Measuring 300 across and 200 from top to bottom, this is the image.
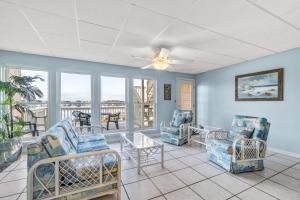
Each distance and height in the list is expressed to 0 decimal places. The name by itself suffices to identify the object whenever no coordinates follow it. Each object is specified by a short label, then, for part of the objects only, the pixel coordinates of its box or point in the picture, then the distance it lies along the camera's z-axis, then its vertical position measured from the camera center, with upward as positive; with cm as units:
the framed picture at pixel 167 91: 511 +26
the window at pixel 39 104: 349 -14
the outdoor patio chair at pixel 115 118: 513 -72
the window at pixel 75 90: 383 +24
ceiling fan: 275 +77
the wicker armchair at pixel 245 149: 234 -87
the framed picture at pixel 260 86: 326 +32
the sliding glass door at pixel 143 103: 488 -16
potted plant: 255 -41
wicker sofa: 143 -82
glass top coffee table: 241 -101
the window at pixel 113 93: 430 +17
